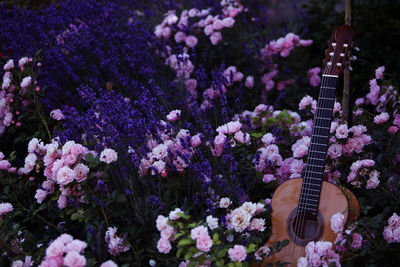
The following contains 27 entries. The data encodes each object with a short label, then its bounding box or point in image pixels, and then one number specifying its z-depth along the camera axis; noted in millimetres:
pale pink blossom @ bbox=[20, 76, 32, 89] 2775
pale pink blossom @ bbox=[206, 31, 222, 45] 3586
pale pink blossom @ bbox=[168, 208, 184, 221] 1732
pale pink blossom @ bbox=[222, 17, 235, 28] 3572
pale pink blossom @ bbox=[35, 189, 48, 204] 2199
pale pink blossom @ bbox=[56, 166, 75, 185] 1982
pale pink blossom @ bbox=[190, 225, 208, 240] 1646
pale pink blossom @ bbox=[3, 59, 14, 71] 2898
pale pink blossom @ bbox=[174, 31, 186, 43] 3646
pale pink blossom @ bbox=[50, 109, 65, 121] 2820
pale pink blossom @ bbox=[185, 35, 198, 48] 3619
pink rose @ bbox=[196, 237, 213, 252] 1646
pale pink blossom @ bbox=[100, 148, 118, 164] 2020
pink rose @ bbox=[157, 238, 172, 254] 1732
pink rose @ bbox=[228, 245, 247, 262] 1664
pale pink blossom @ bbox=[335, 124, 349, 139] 2246
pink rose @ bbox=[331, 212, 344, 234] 1842
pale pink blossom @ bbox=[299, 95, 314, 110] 2438
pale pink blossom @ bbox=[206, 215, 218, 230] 1784
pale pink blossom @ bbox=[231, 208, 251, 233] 1844
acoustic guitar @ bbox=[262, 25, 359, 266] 1950
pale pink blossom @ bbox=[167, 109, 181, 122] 2272
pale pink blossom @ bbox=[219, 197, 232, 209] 2004
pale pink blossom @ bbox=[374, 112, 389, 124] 2373
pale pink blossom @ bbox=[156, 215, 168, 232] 1718
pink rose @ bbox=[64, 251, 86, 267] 1479
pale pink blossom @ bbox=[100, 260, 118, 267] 1557
